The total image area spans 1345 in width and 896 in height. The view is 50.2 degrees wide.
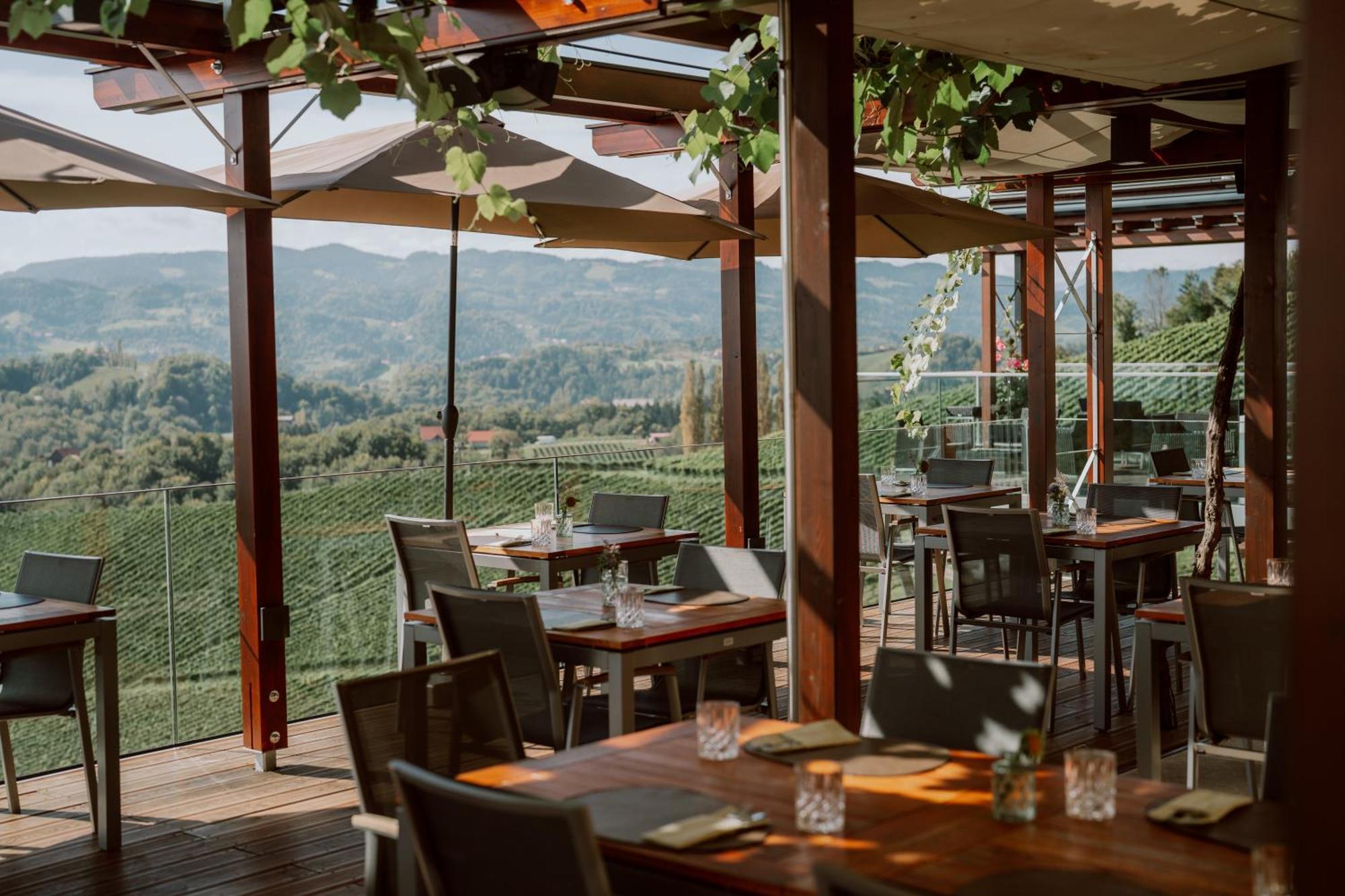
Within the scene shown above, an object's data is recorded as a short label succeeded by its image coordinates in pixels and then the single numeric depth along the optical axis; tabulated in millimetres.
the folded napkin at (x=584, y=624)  4555
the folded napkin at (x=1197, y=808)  2547
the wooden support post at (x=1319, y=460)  1299
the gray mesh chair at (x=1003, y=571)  6527
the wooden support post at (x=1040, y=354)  10375
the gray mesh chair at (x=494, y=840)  2184
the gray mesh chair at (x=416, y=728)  3252
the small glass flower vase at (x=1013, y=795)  2574
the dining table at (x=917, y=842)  2305
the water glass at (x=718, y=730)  3074
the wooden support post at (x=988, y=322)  13773
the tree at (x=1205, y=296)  29281
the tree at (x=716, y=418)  30000
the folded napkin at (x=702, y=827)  2469
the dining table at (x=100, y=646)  4906
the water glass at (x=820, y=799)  2553
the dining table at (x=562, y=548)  6520
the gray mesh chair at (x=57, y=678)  5191
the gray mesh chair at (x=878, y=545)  8398
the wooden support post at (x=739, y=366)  7926
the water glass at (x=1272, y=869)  2084
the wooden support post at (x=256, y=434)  6125
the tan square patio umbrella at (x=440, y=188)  5902
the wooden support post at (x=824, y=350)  3799
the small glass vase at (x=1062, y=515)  7016
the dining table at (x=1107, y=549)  6512
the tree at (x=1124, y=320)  31062
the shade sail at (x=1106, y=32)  4438
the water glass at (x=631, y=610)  4617
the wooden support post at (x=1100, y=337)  10867
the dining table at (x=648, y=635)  4391
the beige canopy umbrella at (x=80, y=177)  4828
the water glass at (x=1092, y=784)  2580
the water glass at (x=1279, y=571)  4785
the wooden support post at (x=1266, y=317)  6074
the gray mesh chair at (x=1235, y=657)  4277
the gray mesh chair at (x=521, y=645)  4328
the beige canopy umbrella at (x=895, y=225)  6293
